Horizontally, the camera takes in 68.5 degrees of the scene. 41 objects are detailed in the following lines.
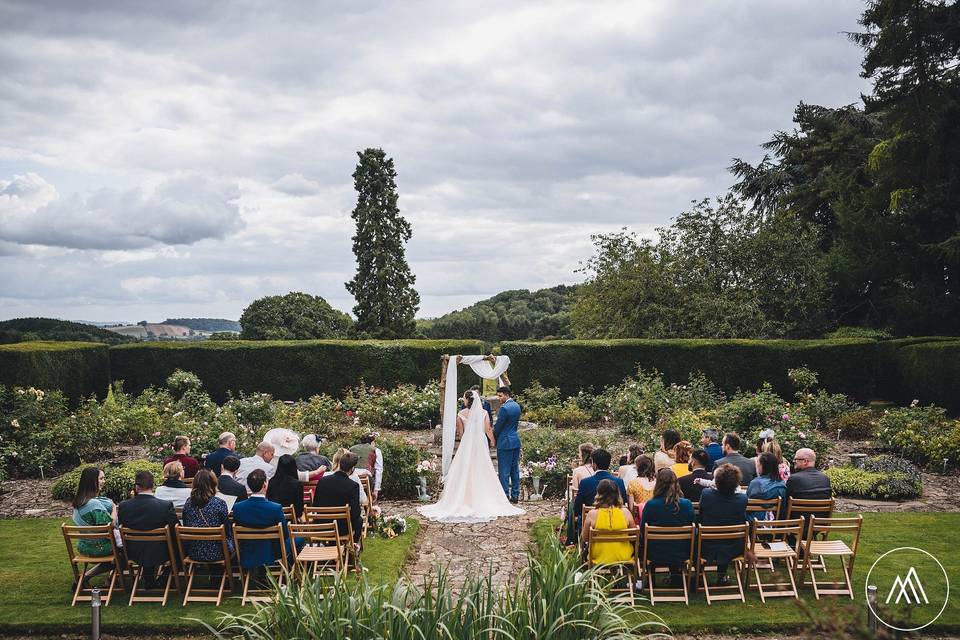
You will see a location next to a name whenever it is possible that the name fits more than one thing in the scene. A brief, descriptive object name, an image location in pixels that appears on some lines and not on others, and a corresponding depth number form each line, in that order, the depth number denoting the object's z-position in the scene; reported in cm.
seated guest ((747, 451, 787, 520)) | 764
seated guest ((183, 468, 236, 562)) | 692
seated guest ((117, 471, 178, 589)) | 686
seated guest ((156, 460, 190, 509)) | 771
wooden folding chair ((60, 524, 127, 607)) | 683
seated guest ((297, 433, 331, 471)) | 923
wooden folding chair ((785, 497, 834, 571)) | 728
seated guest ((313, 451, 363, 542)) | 764
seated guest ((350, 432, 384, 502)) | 996
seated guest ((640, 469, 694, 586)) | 680
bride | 1034
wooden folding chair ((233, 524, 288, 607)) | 673
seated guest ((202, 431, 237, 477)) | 895
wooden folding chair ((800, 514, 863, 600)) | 685
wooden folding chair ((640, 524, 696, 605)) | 669
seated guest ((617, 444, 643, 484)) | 804
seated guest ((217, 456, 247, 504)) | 786
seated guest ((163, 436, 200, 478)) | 903
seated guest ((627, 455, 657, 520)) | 763
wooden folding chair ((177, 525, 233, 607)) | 672
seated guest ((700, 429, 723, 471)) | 926
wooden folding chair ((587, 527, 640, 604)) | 668
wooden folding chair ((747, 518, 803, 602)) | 683
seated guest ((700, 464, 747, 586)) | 690
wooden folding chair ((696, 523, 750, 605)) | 675
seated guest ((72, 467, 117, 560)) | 711
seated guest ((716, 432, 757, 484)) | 831
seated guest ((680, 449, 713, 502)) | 770
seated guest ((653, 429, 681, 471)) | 862
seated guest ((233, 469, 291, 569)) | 684
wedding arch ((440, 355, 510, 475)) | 1228
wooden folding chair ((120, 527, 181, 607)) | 679
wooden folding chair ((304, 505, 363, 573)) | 741
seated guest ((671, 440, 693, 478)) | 827
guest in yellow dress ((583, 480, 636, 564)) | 677
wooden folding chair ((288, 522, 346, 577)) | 701
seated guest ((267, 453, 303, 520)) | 764
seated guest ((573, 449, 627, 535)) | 732
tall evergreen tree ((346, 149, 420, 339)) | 3189
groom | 1059
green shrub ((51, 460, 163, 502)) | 1130
